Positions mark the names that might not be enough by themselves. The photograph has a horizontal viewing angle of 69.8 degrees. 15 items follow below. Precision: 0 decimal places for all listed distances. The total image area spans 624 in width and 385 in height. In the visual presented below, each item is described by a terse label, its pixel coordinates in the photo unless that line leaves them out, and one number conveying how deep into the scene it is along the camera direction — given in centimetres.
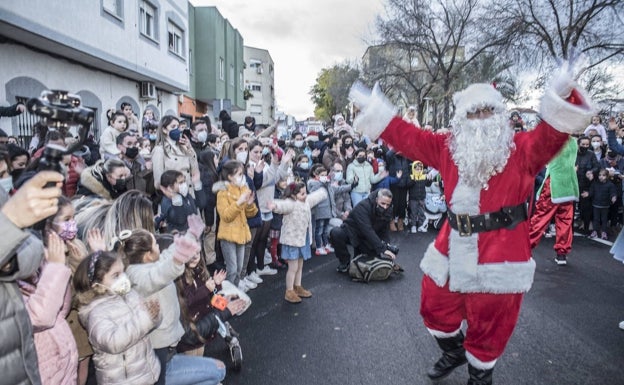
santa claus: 289
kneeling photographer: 606
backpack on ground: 585
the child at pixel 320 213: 724
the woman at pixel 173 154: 543
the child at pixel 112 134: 600
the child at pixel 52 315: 181
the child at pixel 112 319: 230
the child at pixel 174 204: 460
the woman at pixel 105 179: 447
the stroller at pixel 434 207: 937
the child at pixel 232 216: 498
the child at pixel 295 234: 520
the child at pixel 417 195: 934
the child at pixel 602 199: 870
